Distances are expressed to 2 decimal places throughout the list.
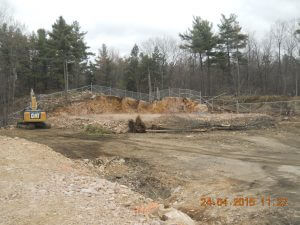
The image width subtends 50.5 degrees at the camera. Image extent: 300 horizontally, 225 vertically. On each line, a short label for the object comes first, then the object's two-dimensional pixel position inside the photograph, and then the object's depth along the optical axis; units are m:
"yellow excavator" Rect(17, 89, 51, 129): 24.22
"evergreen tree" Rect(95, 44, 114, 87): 57.47
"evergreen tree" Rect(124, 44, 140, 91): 55.27
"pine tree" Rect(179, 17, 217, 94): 46.62
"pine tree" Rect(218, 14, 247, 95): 47.00
